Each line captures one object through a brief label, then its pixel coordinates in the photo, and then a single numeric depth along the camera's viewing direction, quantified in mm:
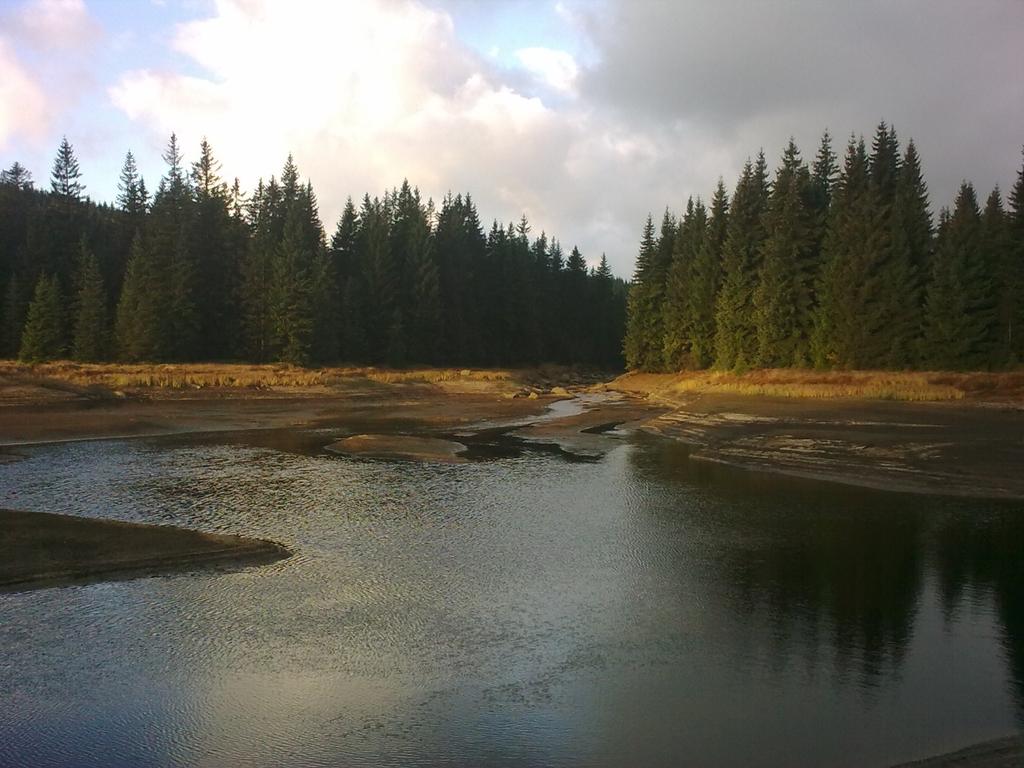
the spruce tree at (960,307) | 51000
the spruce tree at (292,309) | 74125
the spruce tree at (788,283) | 61541
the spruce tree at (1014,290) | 49959
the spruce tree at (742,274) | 66250
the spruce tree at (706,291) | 74500
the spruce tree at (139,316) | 69375
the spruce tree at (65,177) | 95062
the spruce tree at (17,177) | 93456
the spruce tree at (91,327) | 70250
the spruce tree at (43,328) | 69125
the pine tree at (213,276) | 77188
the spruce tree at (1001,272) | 50344
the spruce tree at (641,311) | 86938
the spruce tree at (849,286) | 55875
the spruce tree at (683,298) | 78312
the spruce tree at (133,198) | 92750
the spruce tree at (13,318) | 73938
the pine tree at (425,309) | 90625
